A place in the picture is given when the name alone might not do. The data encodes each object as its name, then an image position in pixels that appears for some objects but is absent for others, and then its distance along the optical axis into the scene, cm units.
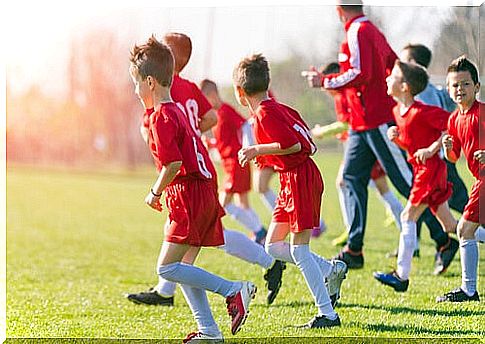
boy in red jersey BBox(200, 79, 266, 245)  1558
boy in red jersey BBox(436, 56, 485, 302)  996
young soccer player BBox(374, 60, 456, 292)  1091
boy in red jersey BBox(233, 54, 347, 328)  920
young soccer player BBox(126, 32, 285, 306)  1046
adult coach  1199
